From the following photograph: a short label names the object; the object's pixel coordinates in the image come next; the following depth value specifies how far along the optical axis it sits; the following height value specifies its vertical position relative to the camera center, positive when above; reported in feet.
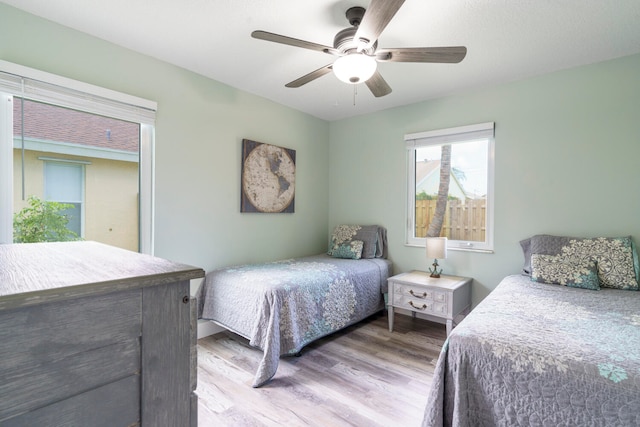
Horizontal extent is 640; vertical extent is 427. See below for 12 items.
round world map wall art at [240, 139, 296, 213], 10.68 +1.23
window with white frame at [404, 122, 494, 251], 10.24 +0.95
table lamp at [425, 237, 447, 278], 10.05 -1.15
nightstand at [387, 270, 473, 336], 9.03 -2.53
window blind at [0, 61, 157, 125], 6.37 +2.64
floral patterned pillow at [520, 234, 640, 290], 7.47 -1.01
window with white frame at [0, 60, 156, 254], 6.55 +1.32
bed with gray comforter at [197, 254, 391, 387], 7.51 -2.49
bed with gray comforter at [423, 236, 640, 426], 3.81 -2.04
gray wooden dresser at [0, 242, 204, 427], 1.40 -0.70
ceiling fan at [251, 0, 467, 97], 5.66 +3.12
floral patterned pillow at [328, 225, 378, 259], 11.92 -0.98
